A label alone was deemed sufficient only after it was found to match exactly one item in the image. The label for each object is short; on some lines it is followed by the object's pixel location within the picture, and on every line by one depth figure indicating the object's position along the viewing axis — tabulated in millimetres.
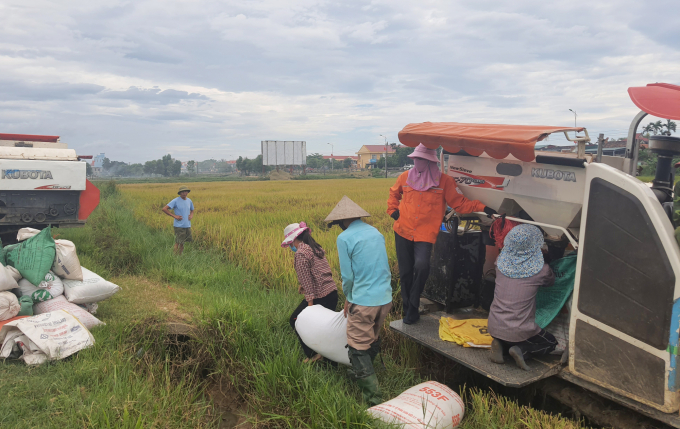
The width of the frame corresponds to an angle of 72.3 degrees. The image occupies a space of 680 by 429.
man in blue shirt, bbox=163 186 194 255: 8359
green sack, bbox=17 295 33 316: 4395
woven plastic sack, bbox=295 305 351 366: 3764
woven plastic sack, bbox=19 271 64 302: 4578
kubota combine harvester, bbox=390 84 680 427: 2570
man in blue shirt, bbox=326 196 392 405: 3504
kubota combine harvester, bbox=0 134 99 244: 8656
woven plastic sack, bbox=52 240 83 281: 4816
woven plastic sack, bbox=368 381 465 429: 2912
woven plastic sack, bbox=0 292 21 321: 4117
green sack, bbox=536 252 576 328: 3475
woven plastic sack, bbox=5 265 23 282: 4477
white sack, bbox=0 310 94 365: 3820
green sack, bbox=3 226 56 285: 4559
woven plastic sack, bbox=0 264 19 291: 4281
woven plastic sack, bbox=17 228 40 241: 4980
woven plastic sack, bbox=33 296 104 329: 4512
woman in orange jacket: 4223
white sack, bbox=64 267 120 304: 4777
